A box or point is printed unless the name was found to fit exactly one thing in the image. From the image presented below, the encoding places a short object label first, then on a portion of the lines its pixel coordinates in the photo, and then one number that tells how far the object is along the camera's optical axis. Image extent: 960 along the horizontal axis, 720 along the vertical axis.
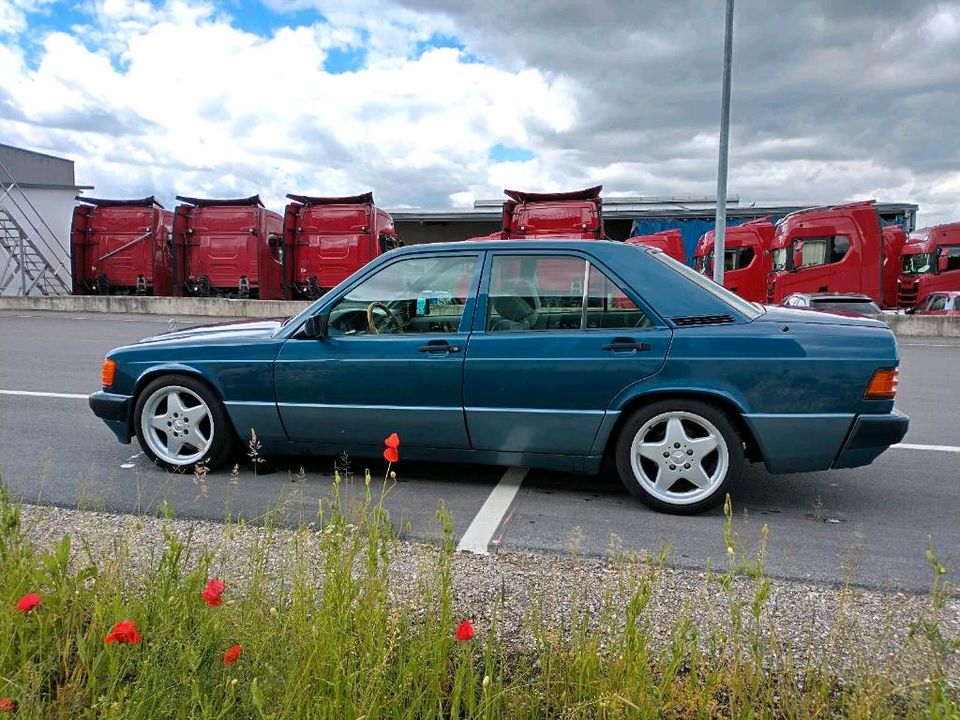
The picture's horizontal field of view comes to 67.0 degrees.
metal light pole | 14.89
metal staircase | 24.73
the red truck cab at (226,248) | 19.28
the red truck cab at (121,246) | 20.36
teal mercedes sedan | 3.81
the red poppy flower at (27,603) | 1.91
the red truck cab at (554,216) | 15.54
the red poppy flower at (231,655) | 1.85
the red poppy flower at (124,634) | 1.71
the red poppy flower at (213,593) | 1.94
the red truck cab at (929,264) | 19.08
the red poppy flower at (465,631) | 1.83
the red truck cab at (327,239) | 18.27
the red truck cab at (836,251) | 17.03
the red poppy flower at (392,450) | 2.38
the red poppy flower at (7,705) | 1.81
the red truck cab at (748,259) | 20.25
